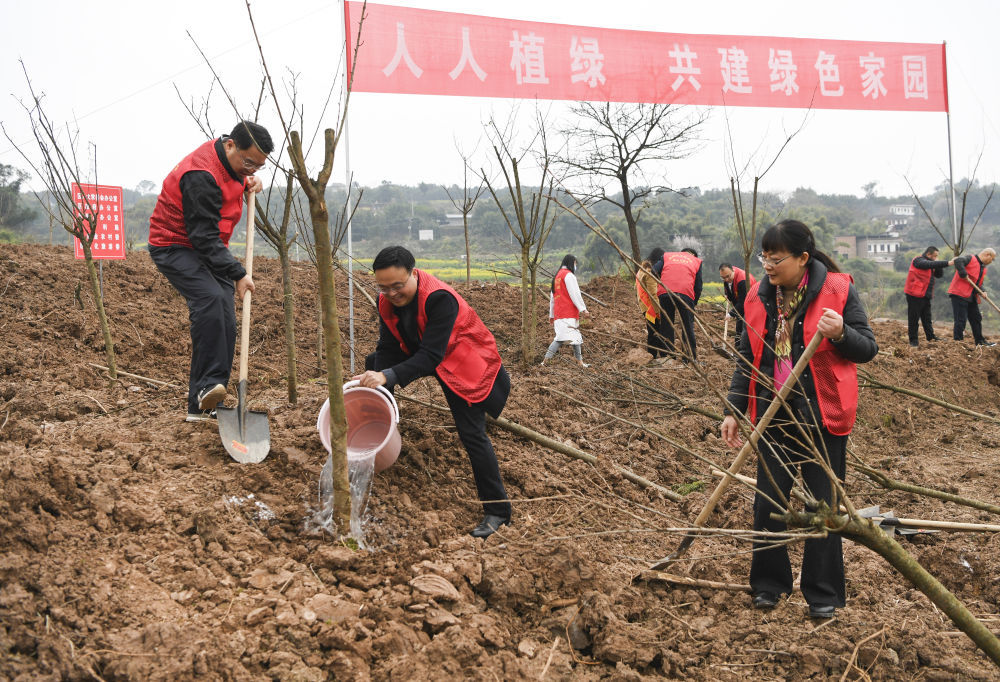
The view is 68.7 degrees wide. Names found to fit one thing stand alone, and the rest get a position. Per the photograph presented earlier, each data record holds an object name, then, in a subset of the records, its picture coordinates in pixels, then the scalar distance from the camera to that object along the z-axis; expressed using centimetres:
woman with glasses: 266
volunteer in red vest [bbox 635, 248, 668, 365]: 770
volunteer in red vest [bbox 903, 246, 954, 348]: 992
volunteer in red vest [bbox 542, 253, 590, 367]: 769
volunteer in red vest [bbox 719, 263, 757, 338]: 769
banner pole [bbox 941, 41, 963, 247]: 911
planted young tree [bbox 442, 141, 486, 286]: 916
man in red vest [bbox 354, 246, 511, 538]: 325
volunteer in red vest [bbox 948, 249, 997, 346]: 947
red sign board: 666
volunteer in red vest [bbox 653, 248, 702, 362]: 760
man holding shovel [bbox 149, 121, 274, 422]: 357
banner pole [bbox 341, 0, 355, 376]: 517
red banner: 725
